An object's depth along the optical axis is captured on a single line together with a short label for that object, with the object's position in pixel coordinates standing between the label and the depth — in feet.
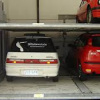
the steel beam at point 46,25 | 21.93
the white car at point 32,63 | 24.76
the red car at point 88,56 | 25.62
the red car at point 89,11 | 23.45
